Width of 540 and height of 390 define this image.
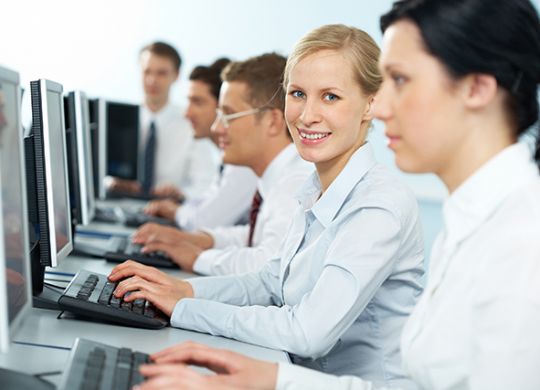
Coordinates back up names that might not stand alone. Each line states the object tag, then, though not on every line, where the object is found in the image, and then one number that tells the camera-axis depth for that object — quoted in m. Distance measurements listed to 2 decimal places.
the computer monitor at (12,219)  1.21
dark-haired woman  1.21
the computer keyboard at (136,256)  2.59
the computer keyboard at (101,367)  1.26
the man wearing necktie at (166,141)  5.24
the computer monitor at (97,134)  3.47
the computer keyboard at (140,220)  3.59
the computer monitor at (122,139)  4.26
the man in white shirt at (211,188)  3.63
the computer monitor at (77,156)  2.47
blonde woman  1.70
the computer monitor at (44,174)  1.77
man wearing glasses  2.78
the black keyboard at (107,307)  1.74
